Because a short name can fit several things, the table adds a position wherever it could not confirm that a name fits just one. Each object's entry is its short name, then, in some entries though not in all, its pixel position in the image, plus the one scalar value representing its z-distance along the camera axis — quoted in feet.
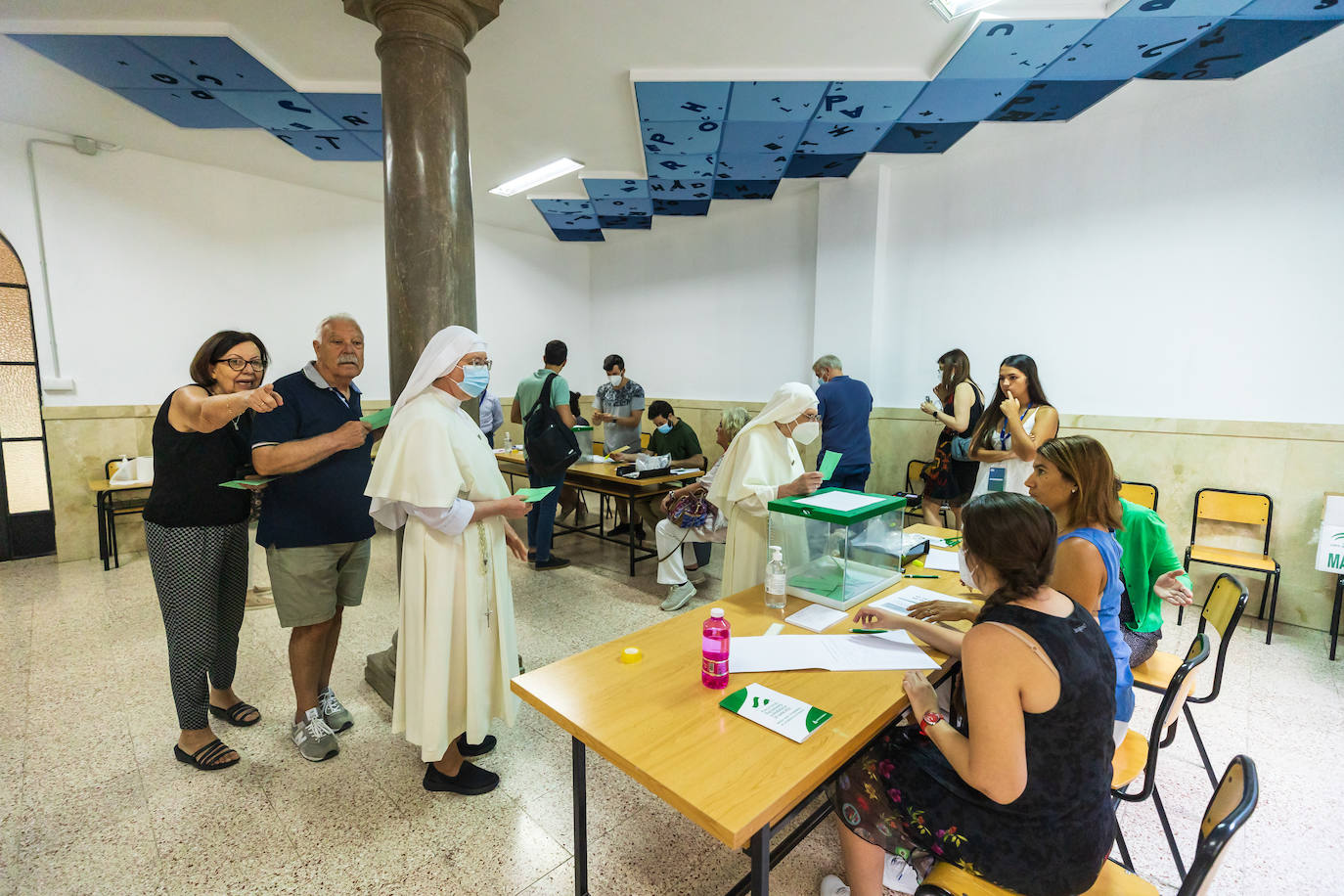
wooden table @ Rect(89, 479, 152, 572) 15.80
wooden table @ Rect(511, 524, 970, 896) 3.82
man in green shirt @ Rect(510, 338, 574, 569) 15.24
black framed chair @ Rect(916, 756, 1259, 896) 3.13
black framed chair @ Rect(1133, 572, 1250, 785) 6.29
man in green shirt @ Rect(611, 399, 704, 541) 17.75
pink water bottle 5.05
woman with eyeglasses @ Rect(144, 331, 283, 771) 7.26
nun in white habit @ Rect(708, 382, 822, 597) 8.68
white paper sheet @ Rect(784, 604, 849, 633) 6.31
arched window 15.60
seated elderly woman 13.48
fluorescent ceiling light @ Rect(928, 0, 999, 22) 10.02
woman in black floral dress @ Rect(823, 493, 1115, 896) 3.95
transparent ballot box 6.88
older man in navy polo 7.17
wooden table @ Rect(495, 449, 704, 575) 15.06
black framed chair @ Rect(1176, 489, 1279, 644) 11.91
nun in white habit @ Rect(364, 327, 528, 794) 6.33
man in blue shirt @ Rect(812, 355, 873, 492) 15.64
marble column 8.84
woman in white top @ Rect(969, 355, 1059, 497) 11.41
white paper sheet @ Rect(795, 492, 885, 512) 6.92
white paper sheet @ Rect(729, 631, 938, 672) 5.49
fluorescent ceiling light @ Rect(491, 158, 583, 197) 18.28
